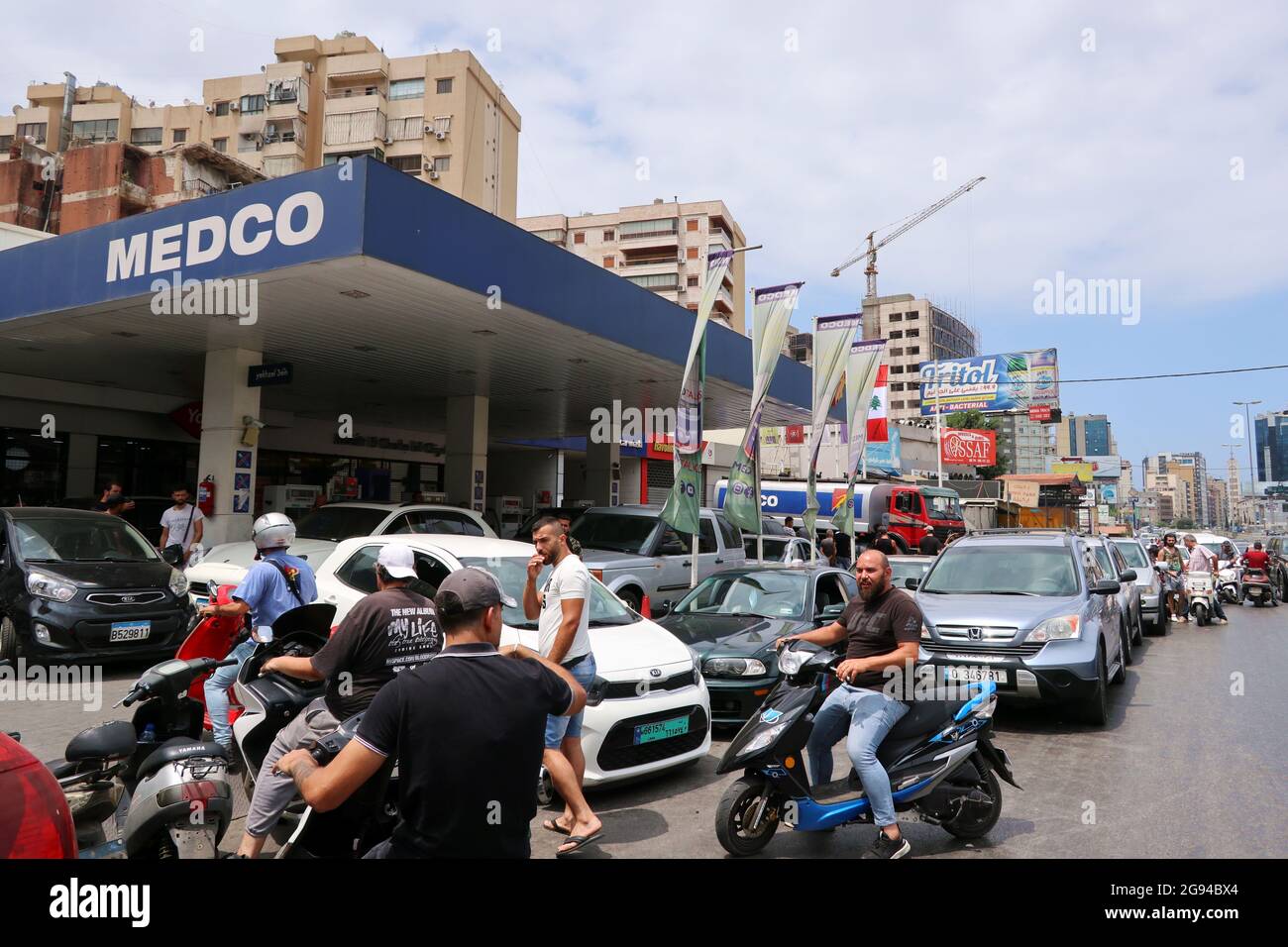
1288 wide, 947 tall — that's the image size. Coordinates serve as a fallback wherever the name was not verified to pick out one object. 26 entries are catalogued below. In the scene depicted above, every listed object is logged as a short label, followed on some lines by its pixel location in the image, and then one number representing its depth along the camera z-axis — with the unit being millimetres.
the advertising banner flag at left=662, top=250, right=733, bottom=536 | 10773
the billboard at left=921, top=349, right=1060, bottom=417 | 42094
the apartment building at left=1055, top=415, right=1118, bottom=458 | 146625
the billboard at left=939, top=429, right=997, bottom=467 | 51938
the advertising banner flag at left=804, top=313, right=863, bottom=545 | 14336
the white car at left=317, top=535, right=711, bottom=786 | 5160
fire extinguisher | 13094
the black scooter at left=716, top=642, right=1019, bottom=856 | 4211
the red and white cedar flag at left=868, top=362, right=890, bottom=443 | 42469
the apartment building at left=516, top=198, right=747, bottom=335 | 75000
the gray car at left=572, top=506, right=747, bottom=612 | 10789
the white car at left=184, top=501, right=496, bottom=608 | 9164
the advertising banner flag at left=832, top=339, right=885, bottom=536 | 15977
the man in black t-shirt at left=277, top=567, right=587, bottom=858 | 2338
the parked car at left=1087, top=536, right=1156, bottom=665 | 11305
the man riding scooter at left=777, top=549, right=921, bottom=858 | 4184
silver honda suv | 7031
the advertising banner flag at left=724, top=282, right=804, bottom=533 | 11781
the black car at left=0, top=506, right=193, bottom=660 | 7922
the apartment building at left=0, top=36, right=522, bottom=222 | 55750
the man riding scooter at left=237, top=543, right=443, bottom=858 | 3570
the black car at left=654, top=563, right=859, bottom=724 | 6824
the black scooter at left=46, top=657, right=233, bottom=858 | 3090
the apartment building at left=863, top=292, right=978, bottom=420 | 110312
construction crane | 80750
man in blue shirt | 4754
